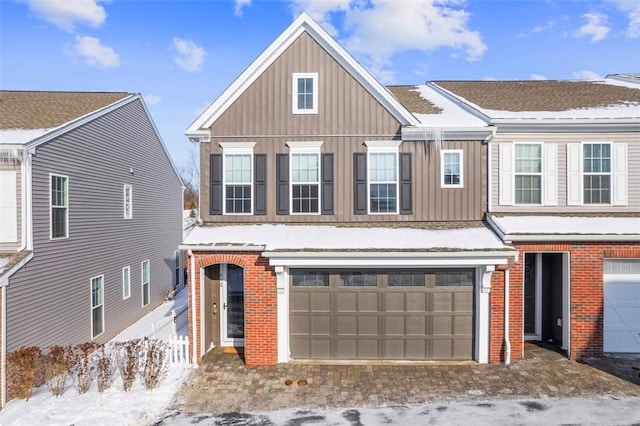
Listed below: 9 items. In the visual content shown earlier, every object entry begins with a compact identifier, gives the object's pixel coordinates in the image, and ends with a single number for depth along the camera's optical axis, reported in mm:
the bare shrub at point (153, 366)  8148
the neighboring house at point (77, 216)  9180
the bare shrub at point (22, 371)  7848
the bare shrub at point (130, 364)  8109
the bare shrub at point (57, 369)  7945
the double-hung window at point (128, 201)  14440
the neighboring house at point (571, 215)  9594
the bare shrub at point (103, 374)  8047
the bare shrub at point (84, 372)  8008
